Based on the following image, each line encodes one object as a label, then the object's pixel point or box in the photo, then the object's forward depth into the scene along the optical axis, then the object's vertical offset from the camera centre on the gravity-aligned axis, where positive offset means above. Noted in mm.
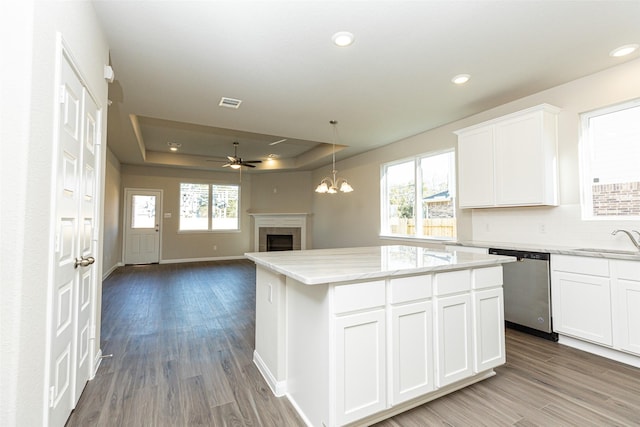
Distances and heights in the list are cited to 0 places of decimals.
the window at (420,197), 4762 +441
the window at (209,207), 8438 +462
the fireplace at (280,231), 8898 -257
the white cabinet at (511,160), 3219 +725
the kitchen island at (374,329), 1643 -684
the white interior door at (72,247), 1563 -147
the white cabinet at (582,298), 2671 -715
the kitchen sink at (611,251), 2596 -271
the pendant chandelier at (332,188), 4004 +469
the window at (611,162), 2834 +590
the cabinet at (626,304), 2492 -698
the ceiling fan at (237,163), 6227 +1251
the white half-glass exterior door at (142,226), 7746 -83
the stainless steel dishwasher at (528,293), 3068 -764
